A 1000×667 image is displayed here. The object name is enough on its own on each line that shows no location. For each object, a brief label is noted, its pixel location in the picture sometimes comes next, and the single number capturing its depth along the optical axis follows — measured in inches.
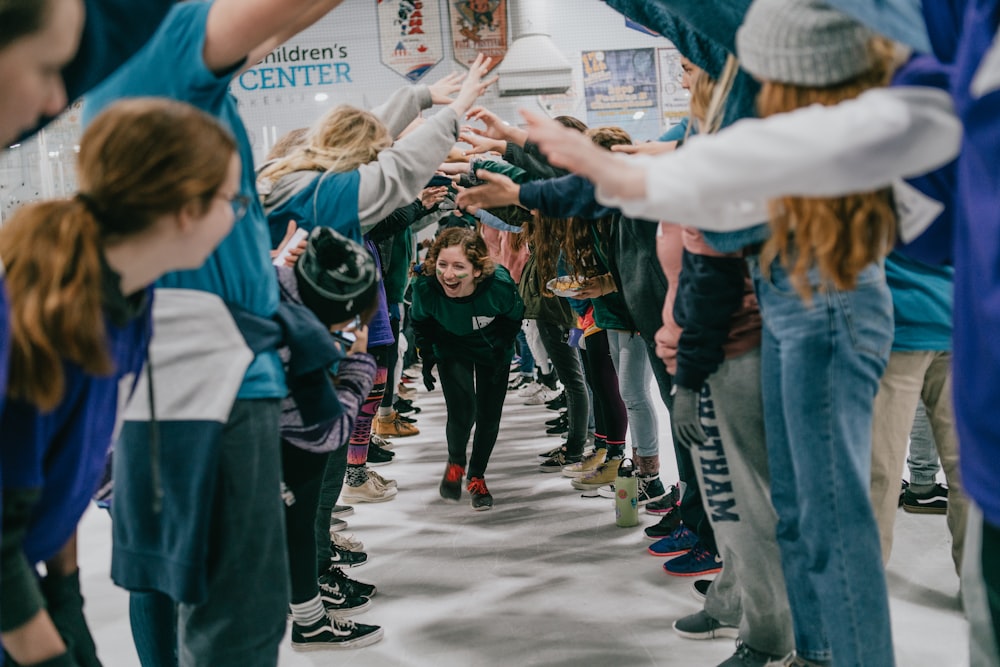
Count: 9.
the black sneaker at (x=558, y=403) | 240.8
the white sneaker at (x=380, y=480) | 161.0
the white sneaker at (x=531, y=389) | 268.7
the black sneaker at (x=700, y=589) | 102.5
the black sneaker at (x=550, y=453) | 179.6
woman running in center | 150.1
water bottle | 130.7
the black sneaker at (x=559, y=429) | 212.1
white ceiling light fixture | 298.8
